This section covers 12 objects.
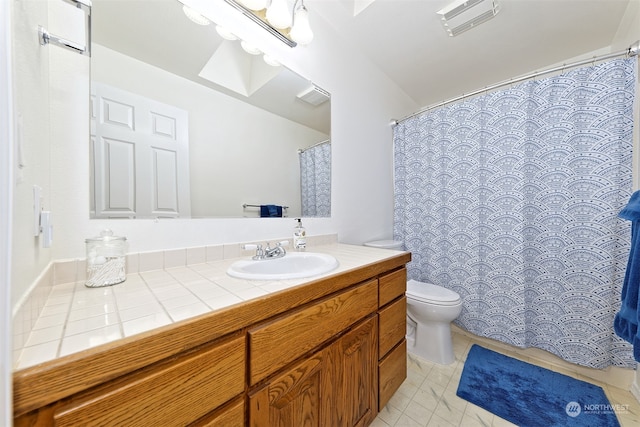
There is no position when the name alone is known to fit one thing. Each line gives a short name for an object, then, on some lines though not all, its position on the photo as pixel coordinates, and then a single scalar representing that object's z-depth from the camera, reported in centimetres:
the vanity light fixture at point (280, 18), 105
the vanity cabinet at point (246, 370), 35
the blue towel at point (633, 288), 89
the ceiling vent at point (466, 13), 142
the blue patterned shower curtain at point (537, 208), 126
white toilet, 149
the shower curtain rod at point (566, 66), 119
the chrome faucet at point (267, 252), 104
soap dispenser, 127
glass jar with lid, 70
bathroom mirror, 83
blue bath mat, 112
